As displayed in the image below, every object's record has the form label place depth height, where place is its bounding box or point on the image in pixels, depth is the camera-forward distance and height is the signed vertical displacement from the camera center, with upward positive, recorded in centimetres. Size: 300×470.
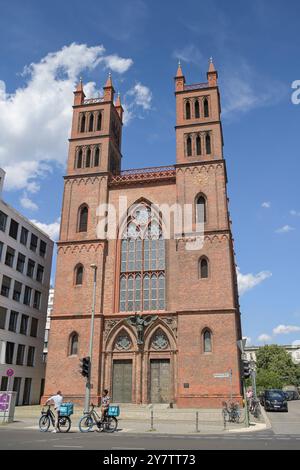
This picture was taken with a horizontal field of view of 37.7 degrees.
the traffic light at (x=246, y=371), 2052 +157
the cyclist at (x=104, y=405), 1780 +4
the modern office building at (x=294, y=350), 14312 +1746
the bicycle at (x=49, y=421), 1752 -57
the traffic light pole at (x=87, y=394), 2155 +56
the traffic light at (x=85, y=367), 2148 +178
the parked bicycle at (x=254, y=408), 2592 -7
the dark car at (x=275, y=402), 3353 +35
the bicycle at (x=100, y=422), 1756 -59
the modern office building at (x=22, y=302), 4021 +954
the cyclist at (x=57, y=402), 1747 +15
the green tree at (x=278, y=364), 9438 +882
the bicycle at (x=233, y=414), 2197 -37
